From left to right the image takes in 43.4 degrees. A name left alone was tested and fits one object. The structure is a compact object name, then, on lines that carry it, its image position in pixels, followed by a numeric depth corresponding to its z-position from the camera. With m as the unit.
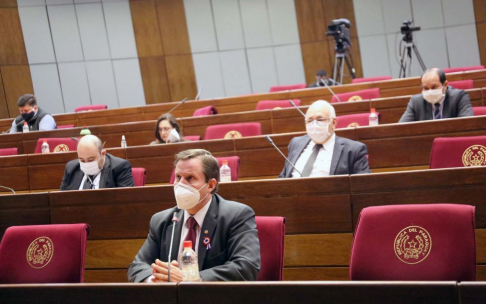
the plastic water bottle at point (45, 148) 6.27
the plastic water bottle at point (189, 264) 2.30
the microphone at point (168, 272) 2.21
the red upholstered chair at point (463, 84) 6.82
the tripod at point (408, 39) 10.26
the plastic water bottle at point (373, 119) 5.43
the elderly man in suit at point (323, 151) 4.16
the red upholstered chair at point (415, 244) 2.24
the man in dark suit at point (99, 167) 4.61
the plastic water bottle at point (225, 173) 4.30
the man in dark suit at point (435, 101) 5.19
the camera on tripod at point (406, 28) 10.09
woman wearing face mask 5.84
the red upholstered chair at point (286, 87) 10.42
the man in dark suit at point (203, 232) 2.40
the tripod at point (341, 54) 10.62
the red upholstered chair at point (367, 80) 9.33
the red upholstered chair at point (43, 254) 2.83
